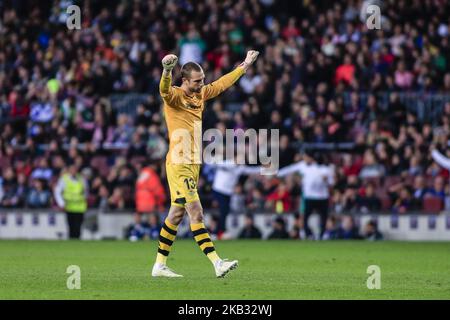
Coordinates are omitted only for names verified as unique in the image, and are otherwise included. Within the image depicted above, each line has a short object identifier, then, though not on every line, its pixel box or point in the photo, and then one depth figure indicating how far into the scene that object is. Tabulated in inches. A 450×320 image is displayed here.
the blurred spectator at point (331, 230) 1071.6
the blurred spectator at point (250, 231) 1087.0
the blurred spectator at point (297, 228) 1079.0
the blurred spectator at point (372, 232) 1058.1
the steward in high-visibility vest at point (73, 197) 1084.5
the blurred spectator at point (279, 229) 1077.8
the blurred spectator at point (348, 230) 1073.5
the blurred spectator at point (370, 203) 1067.9
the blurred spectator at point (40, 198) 1143.0
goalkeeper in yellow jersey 602.2
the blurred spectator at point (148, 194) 1093.8
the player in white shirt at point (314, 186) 1051.3
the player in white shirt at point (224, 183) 1053.8
